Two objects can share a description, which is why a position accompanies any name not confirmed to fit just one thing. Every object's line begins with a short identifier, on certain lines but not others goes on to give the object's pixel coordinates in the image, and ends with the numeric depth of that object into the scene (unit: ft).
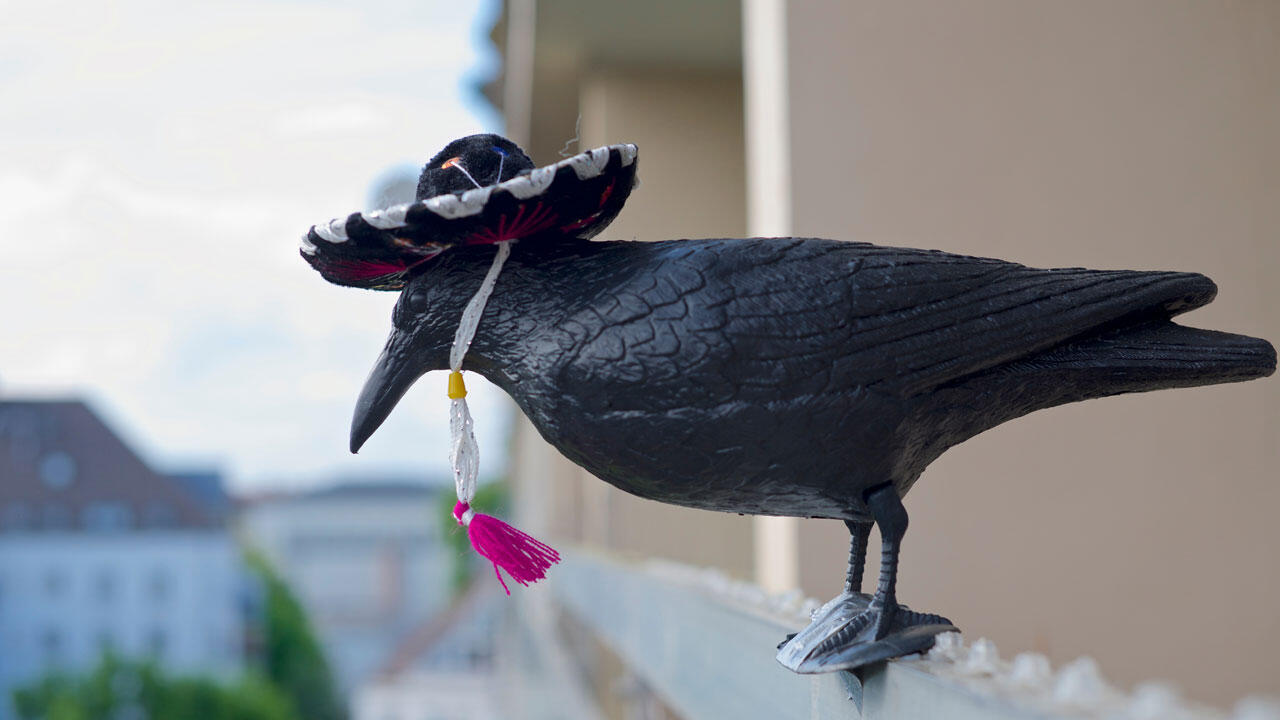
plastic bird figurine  1.82
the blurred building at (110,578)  49.75
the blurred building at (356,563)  71.46
